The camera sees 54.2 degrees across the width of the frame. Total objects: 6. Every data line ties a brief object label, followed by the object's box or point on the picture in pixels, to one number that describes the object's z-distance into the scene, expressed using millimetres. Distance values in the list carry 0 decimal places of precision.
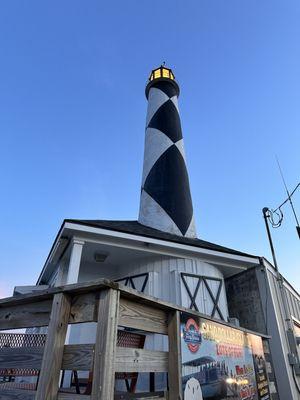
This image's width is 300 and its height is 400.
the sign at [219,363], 2678
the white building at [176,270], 5906
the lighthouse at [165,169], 8805
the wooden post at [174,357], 2359
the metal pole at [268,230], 7356
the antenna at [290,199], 7550
